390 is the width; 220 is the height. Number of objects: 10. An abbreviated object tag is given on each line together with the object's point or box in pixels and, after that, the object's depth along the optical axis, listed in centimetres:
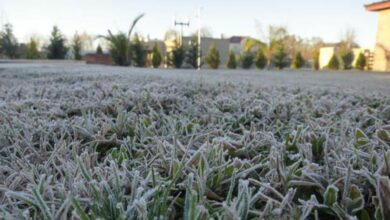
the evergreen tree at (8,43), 2184
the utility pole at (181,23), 2463
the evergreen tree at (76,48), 2092
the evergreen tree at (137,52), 1862
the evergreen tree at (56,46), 2052
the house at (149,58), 1983
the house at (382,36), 1397
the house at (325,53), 2830
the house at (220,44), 3266
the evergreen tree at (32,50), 2052
